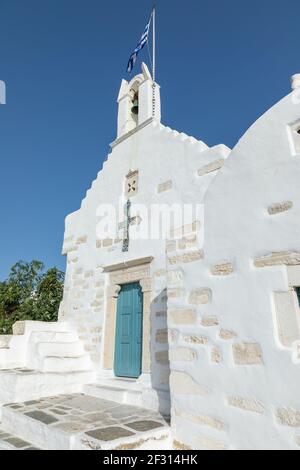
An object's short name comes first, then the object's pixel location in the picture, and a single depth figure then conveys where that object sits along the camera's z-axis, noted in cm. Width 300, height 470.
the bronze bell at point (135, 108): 737
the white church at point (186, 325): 248
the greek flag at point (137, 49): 732
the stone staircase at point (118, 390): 448
